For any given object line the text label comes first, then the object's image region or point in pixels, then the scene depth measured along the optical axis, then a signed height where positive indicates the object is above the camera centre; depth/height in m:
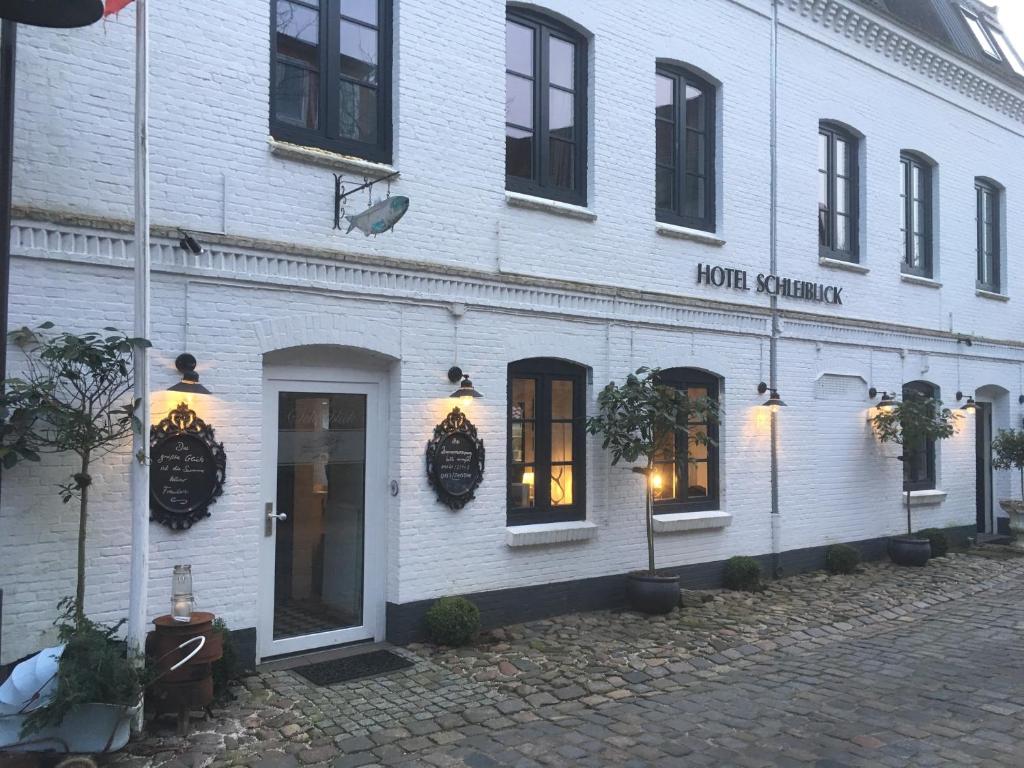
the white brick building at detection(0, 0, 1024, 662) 6.52 +1.43
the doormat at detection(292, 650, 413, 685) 7.08 -2.07
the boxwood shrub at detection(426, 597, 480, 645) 7.90 -1.83
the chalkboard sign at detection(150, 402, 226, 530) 6.62 -0.40
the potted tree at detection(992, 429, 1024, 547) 14.61 -0.65
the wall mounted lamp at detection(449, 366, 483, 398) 8.23 +0.30
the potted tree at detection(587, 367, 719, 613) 9.06 -0.07
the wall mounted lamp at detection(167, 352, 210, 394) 6.57 +0.29
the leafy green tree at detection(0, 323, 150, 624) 5.54 +0.09
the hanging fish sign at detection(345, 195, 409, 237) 6.79 +1.61
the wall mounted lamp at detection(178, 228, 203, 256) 6.76 +1.33
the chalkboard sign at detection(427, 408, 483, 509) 8.18 -0.40
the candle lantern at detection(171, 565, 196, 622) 5.92 -1.21
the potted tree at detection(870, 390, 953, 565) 12.55 -0.14
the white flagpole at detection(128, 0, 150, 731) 5.62 +0.21
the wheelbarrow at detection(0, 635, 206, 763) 5.07 -1.78
